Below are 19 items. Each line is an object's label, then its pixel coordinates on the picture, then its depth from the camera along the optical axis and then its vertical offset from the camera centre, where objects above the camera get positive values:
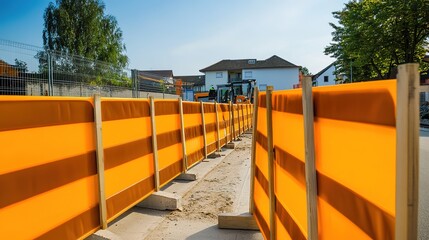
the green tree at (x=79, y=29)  40.50 +8.73
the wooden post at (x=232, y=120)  13.81 -0.91
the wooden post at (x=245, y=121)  17.35 -1.32
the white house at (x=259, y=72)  76.94 +5.49
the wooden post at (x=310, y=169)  1.95 -0.42
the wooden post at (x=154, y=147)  5.28 -0.70
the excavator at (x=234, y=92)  28.23 +0.47
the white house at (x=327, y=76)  89.50 +4.65
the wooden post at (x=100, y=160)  3.66 -0.61
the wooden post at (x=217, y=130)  10.74 -0.98
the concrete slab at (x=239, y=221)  4.29 -1.52
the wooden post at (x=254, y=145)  4.24 -0.59
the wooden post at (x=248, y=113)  19.81 -0.94
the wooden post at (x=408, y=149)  1.08 -0.18
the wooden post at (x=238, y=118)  15.79 -0.96
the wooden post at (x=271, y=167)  3.04 -0.64
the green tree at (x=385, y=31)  27.52 +5.15
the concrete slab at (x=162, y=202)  5.08 -1.47
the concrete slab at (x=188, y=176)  7.02 -1.54
